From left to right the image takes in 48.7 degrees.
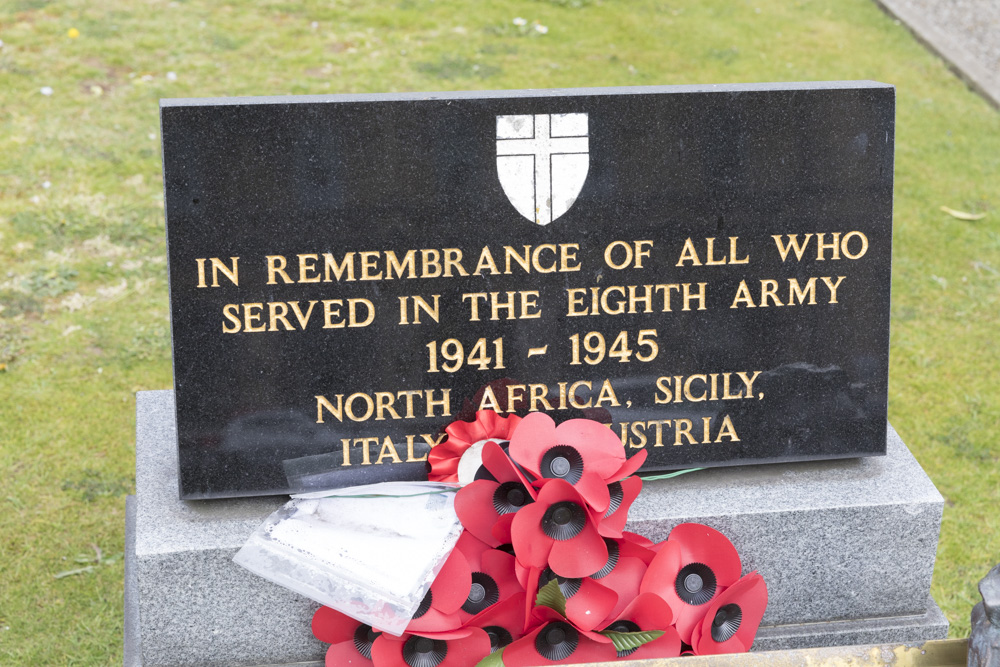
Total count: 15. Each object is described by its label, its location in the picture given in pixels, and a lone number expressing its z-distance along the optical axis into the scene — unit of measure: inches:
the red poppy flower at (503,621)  106.7
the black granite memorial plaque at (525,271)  107.3
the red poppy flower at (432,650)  105.1
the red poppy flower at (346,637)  108.8
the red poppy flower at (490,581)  108.0
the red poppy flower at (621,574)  108.3
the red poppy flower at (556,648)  104.8
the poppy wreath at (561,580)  104.7
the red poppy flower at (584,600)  104.7
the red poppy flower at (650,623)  105.3
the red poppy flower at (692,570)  109.0
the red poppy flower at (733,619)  108.2
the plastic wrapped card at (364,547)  104.5
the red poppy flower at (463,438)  115.0
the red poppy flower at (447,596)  104.9
